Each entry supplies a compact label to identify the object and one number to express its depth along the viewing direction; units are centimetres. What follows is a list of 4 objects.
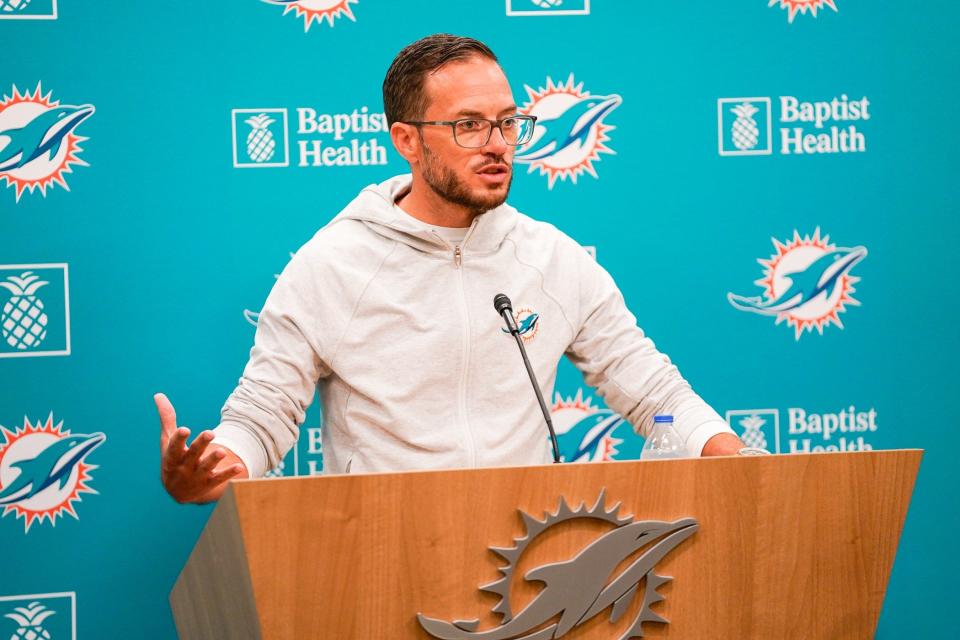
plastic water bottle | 476
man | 484
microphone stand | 402
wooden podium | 297
